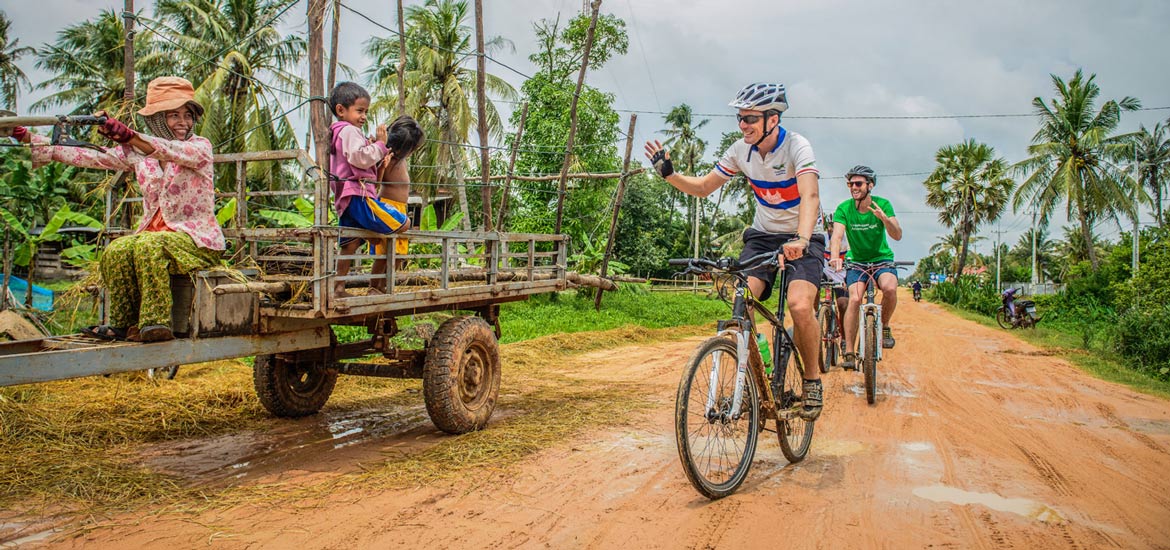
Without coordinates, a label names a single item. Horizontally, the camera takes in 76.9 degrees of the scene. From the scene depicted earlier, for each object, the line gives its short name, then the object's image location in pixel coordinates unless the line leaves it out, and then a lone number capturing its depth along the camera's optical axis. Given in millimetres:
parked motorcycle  18812
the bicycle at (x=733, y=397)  3811
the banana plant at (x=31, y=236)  9789
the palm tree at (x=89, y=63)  25531
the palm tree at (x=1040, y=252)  67062
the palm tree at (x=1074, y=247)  49000
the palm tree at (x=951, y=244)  68231
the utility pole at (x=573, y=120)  15072
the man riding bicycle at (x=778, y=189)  4398
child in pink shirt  5141
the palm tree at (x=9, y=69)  29328
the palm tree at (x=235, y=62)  21844
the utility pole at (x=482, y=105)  12797
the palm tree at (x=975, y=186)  43156
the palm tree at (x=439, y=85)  24391
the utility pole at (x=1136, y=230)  22419
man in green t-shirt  7156
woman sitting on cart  4016
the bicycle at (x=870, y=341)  6824
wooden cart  3977
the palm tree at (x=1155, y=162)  38875
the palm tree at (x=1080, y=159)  28953
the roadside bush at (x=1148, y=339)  10055
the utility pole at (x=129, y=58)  9328
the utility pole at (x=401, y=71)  13766
